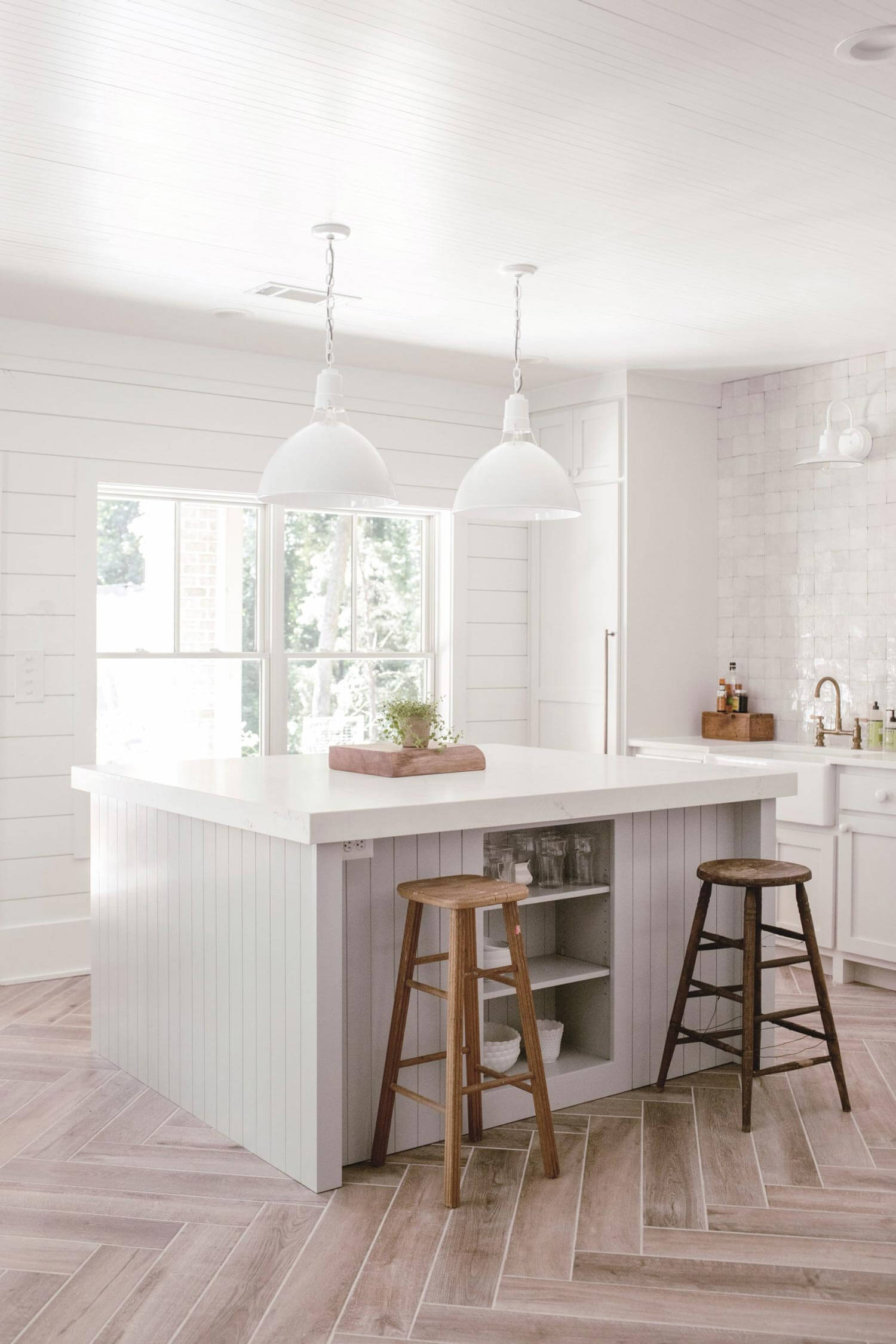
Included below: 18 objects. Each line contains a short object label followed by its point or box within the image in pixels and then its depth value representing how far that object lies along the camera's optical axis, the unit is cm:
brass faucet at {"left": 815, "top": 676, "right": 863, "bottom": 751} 553
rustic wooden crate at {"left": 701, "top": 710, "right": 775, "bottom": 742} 590
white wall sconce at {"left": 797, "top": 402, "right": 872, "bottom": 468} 518
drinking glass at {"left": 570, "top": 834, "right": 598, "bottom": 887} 367
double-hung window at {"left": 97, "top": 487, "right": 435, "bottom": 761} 546
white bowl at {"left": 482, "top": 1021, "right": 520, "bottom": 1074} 341
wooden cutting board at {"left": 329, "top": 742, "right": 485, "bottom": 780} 375
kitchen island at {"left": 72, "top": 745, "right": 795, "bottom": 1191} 300
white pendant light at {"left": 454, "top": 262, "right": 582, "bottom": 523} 390
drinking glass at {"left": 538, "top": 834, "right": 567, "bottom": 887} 362
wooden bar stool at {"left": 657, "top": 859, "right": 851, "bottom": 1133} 339
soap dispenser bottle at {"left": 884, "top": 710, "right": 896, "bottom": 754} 534
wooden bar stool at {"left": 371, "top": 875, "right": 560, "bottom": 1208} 288
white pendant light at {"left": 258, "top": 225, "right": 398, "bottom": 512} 352
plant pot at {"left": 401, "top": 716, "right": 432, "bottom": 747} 388
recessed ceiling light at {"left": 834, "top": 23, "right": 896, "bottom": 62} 274
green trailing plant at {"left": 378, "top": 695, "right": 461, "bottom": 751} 388
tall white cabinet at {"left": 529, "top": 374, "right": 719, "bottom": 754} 601
